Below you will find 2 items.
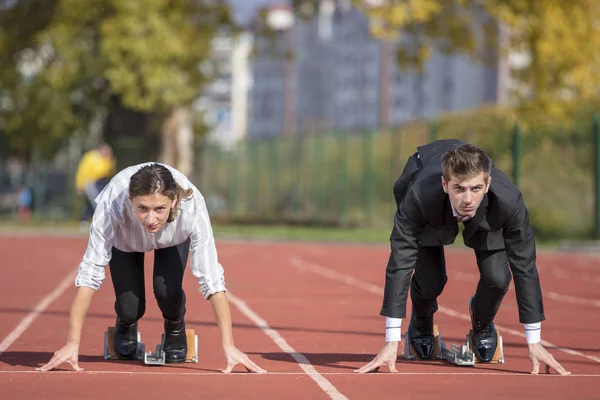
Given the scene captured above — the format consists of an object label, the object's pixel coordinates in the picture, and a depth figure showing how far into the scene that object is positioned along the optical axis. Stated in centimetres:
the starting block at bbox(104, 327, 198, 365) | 888
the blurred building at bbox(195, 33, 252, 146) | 17538
